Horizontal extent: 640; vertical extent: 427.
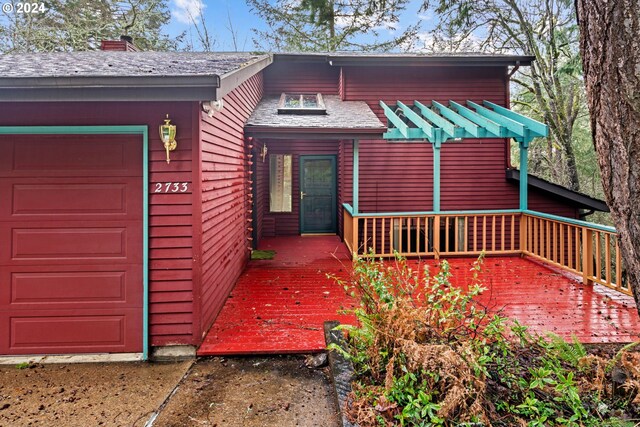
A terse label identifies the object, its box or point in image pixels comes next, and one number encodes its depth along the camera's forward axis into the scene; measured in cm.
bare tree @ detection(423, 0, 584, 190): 964
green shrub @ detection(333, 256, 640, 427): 169
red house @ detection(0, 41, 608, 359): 282
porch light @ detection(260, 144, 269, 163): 745
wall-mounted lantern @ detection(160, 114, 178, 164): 284
